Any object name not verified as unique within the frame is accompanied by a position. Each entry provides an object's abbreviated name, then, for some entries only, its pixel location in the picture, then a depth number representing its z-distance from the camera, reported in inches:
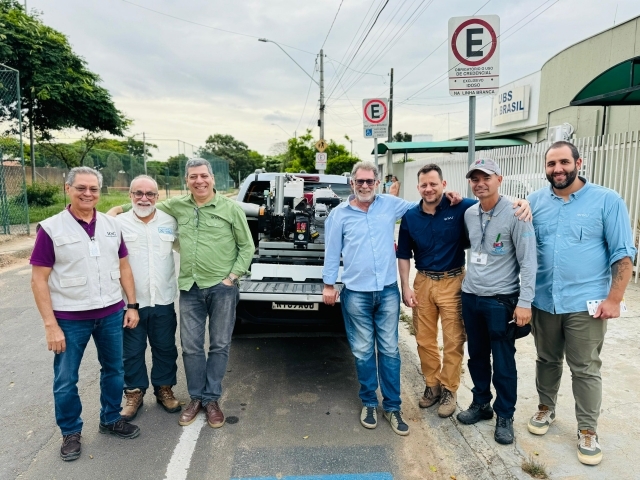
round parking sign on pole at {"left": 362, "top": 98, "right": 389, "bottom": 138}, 322.0
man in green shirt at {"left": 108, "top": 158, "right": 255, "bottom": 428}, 135.0
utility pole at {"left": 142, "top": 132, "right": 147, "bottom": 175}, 928.8
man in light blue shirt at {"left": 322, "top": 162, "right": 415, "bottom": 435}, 133.4
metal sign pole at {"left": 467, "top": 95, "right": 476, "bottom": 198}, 172.1
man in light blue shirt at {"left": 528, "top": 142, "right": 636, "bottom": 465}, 110.8
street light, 903.7
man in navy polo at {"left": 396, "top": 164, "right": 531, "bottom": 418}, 134.6
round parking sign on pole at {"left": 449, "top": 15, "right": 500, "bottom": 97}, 164.2
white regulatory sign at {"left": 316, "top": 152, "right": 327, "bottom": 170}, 651.4
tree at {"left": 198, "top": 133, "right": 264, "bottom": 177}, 3016.7
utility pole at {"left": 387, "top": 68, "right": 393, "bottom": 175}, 909.0
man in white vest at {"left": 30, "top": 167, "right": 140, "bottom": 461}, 112.3
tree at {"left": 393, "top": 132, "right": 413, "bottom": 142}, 2332.7
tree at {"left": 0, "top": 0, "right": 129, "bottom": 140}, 617.0
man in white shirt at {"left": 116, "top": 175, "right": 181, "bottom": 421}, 133.2
